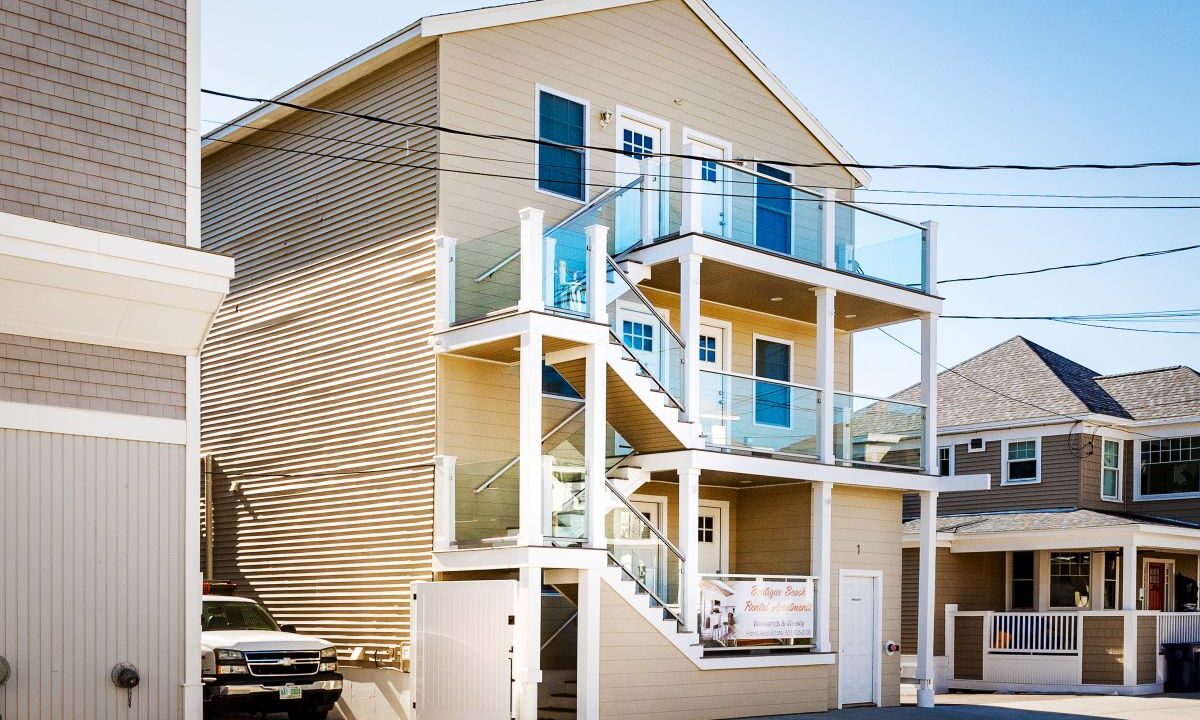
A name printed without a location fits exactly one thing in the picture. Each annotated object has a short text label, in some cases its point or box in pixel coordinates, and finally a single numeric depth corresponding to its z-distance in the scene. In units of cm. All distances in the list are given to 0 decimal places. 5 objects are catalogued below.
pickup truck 1641
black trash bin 2836
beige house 1797
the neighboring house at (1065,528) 2805
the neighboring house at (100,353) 1223
